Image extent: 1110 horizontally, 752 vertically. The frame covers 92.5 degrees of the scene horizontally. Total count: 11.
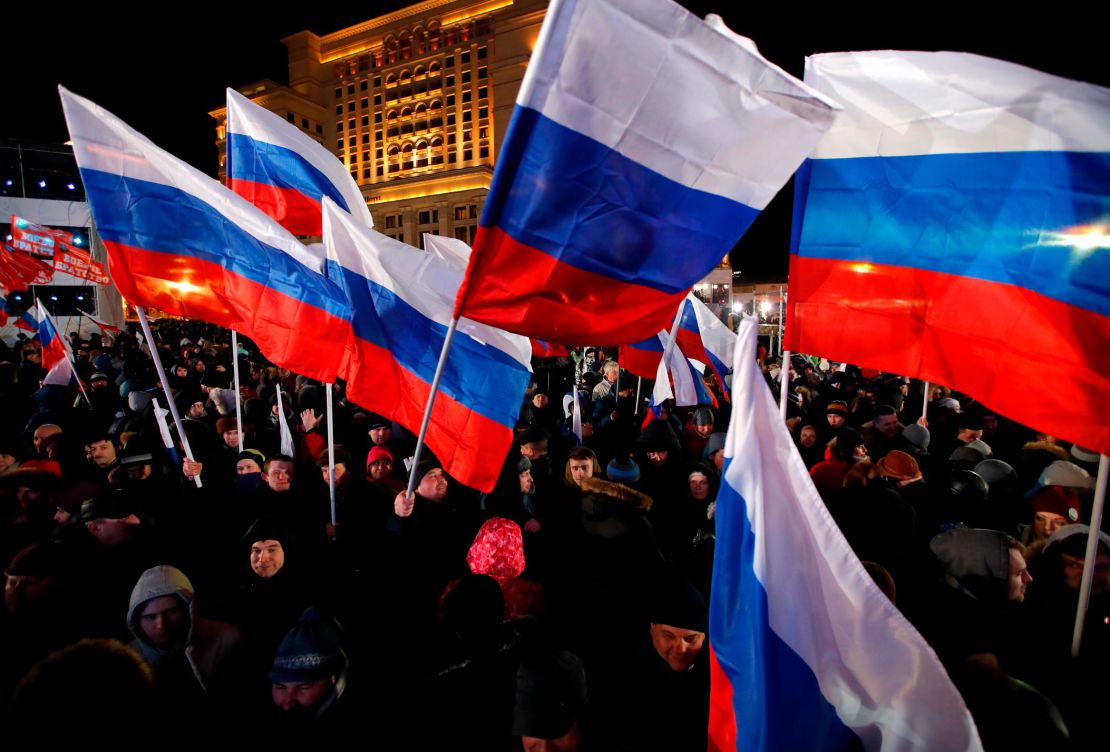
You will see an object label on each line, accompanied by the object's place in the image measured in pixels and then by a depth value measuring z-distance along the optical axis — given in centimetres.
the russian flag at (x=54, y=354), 773
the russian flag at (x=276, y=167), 524
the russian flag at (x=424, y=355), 364
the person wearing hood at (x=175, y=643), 240
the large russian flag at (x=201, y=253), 362
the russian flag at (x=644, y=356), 674
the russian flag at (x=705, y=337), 744
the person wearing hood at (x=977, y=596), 241
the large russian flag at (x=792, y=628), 152
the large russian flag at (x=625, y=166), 198
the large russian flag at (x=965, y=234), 217
